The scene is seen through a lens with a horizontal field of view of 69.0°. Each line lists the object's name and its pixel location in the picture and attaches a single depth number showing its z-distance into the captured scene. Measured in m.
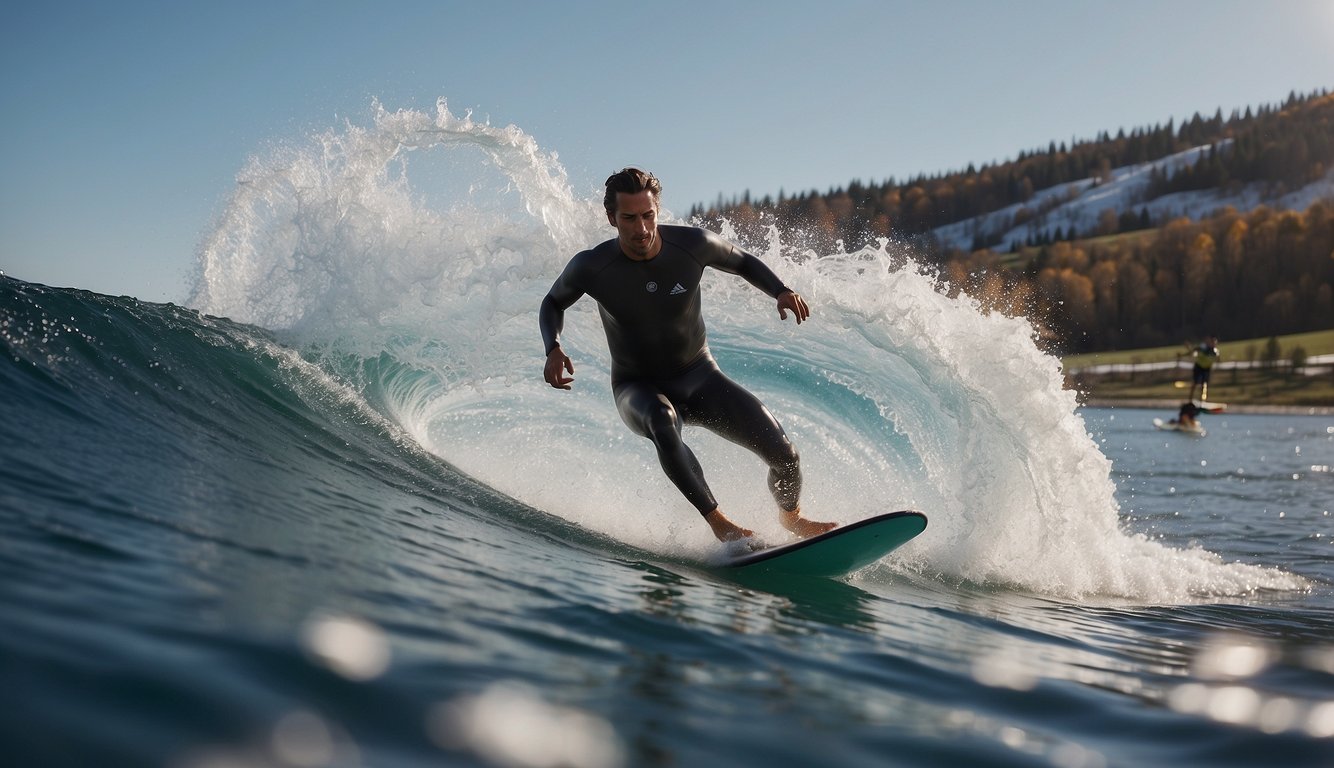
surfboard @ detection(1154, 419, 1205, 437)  31.41
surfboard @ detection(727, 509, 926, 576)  5.25
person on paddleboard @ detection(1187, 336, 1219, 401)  30.66
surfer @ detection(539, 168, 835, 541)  5.62
